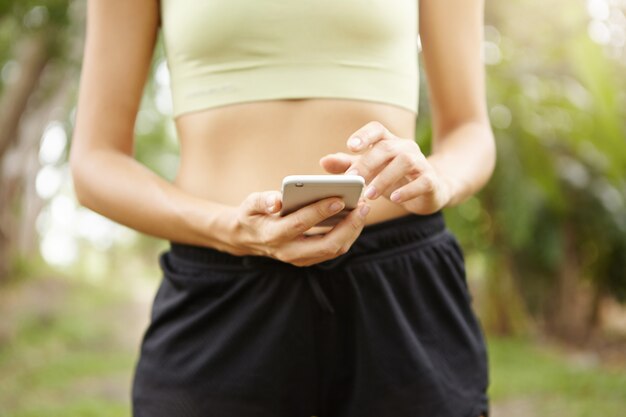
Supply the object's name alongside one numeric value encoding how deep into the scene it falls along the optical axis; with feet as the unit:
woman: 3.43
